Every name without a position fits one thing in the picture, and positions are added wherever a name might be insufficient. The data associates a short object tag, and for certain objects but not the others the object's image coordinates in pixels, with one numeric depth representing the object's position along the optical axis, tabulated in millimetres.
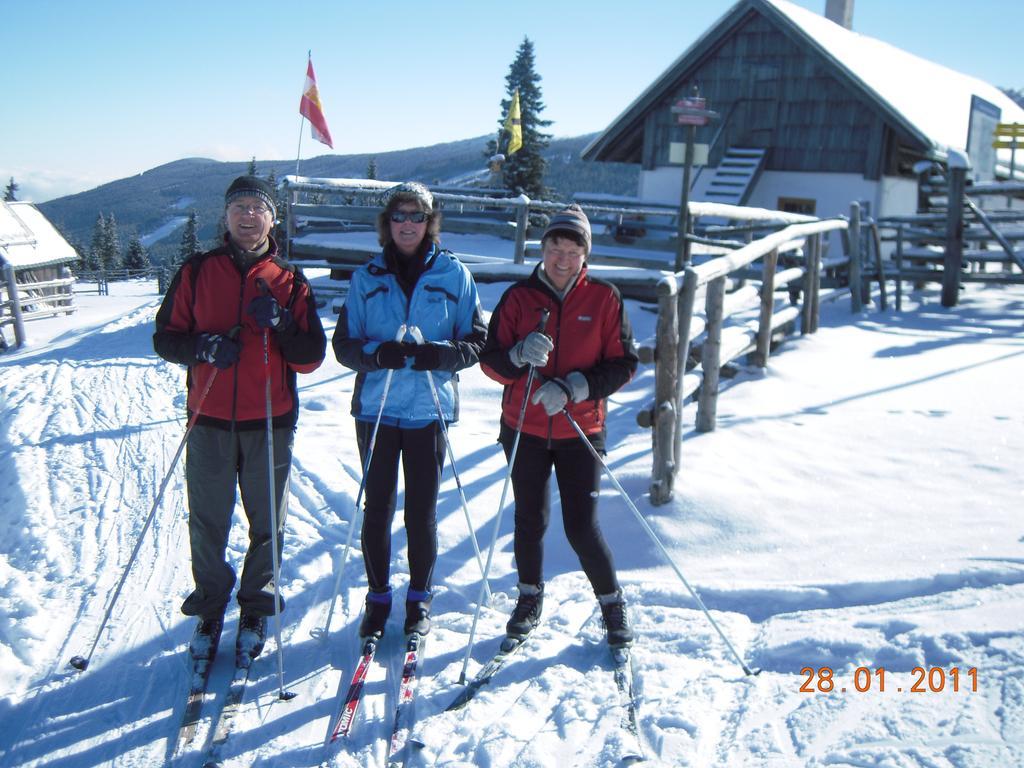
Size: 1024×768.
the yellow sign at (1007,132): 17219
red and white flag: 14625
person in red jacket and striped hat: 3555
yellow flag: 22547
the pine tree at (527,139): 35688
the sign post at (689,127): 10008
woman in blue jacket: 3658
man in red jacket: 3525
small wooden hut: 22531
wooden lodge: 17219
